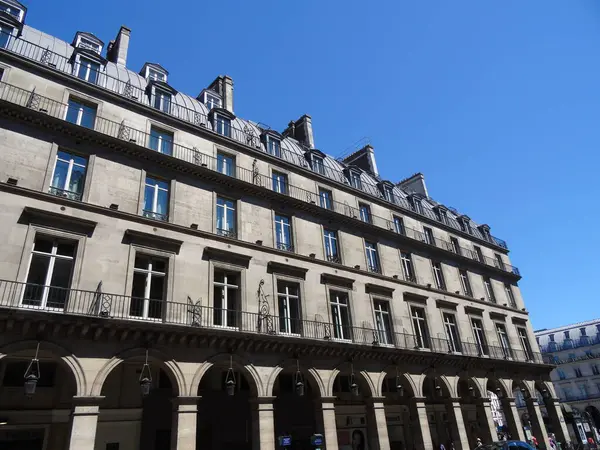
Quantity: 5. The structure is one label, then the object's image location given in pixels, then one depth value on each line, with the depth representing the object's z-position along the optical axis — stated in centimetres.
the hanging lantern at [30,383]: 1182
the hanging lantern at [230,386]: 1529
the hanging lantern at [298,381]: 1705
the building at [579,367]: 5794
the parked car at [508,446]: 1691
